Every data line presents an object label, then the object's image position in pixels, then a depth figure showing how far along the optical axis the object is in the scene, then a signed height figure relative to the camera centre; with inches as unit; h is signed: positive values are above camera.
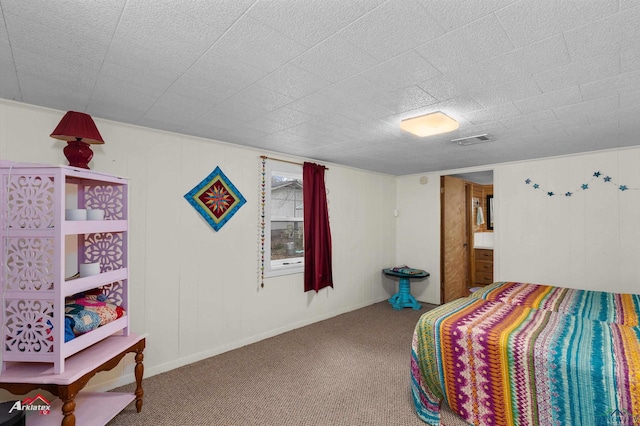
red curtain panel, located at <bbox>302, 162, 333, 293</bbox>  166.2 -5.3
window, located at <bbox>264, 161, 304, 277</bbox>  153.6 -1.8
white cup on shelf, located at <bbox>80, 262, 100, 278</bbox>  81.0 -13.5
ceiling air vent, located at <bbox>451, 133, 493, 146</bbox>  122.8 +30.8
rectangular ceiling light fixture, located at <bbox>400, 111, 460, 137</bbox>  97.7 +30.0
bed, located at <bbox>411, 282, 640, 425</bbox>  65.7 -35.6
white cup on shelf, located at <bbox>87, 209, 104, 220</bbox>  82.5 +1.1
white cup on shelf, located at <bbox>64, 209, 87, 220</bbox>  76.5 +1.1
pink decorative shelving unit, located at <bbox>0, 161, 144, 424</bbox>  68.7 -13.2
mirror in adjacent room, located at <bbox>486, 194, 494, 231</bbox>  267.3 +2.1
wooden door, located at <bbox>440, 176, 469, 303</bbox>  207.9 -17.6
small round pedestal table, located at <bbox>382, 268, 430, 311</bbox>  199.5 -50.8
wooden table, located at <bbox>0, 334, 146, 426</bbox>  65.9 -36.1
